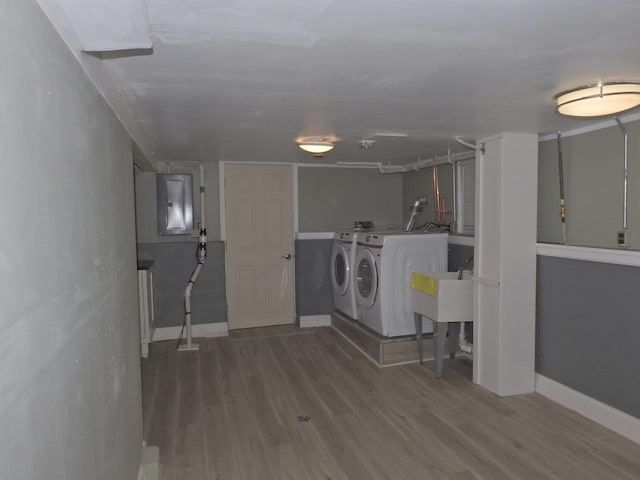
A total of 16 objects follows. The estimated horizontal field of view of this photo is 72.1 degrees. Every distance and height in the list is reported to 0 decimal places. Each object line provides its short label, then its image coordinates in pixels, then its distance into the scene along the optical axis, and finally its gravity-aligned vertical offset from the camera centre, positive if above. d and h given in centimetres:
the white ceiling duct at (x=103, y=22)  101 +51
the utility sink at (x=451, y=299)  367 -65
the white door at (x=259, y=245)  522 -25
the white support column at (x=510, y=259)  330 -29
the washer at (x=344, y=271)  474 -55
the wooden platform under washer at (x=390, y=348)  405 -118
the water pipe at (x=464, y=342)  405 -113
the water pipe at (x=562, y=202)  329 +14
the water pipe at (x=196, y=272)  469 -52
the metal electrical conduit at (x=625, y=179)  284 +26
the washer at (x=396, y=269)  410 -45
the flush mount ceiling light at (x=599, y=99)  209 +60
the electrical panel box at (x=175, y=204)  490 +24
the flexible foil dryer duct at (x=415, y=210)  507 +14
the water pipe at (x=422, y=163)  406 +62
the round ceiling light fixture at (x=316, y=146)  366 +65
